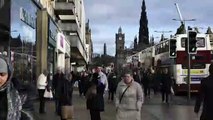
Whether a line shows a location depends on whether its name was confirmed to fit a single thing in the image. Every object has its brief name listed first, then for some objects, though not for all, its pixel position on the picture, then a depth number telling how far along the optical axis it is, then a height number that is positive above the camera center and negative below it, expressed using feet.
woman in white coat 19.19 -2.06
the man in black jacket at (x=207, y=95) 16.60 -1.60
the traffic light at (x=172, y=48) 51.21 +2.67
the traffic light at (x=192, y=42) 47.40 +3.33
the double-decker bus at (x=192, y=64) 69.66 +0.13
